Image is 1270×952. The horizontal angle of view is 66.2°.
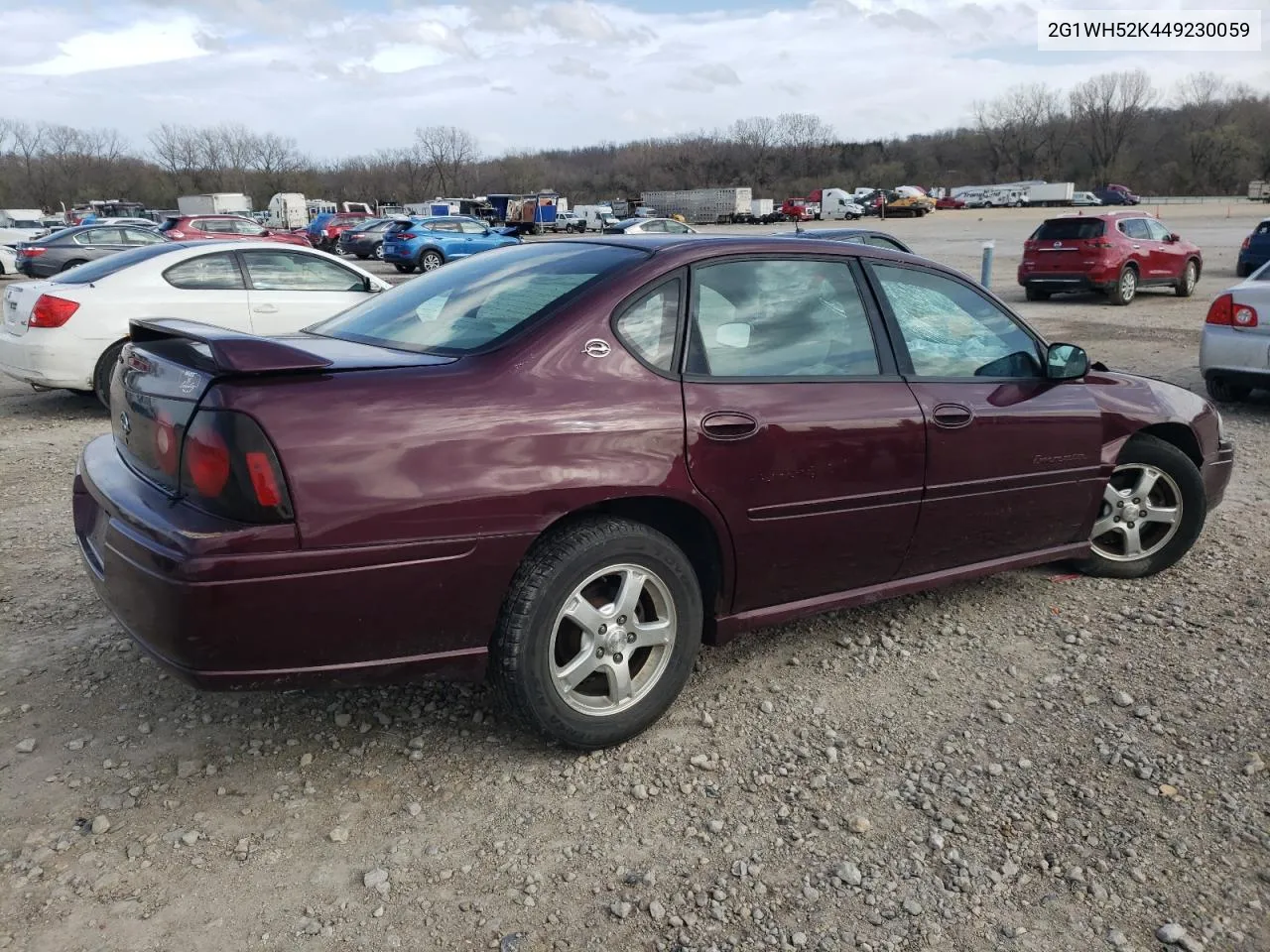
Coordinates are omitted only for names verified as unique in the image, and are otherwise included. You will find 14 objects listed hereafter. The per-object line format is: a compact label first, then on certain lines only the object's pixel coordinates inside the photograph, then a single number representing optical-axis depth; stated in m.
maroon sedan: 2.50
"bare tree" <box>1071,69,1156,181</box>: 115.81
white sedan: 7.75
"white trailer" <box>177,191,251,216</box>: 70.69
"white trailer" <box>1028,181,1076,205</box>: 80.81
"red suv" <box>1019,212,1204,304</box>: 16.73
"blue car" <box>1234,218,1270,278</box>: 20.09
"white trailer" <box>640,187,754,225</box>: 66.69
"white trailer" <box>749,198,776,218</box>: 66.94
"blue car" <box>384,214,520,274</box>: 26.69
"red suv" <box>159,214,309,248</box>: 24.48
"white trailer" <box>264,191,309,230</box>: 59.31
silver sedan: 7.72
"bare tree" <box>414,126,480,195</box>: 119.00
